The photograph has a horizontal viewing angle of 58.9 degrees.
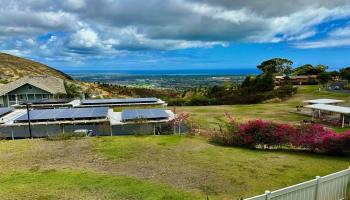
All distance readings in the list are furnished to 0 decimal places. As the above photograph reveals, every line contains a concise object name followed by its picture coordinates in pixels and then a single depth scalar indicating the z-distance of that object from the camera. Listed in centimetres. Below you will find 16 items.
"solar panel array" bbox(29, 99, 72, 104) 3809
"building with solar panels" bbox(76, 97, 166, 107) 3747
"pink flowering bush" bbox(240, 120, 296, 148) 2103
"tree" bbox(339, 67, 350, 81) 8048
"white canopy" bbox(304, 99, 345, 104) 4225
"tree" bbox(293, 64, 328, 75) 9681
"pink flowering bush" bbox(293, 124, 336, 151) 2011
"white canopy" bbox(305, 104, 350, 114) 3311
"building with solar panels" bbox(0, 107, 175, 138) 2616
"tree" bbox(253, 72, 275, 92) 6712
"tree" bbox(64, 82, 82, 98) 5024
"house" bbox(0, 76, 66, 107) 4297
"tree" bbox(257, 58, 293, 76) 11635
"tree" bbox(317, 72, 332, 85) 8078
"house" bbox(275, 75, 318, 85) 8394
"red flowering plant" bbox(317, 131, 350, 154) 1920
